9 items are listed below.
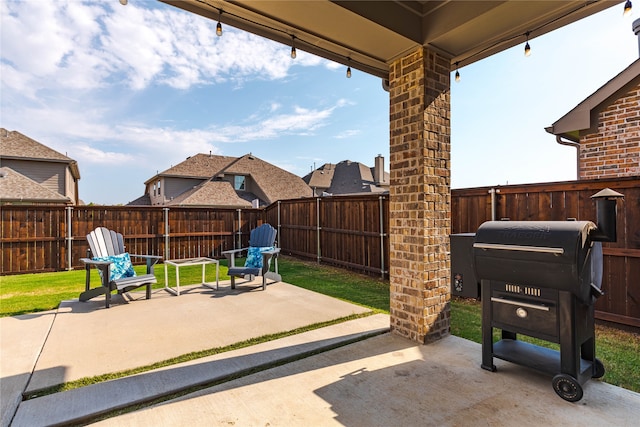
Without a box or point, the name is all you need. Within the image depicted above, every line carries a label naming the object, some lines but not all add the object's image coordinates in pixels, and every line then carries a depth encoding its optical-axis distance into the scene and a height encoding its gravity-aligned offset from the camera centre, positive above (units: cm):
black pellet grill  216 -56
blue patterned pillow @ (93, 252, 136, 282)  525 -81
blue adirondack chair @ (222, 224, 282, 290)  579 -70
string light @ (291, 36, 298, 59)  314 +170
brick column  318 +22
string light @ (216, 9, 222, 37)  276 +167
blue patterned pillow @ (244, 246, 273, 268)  643 -84
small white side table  566 -85
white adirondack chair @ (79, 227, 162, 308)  481 -74
